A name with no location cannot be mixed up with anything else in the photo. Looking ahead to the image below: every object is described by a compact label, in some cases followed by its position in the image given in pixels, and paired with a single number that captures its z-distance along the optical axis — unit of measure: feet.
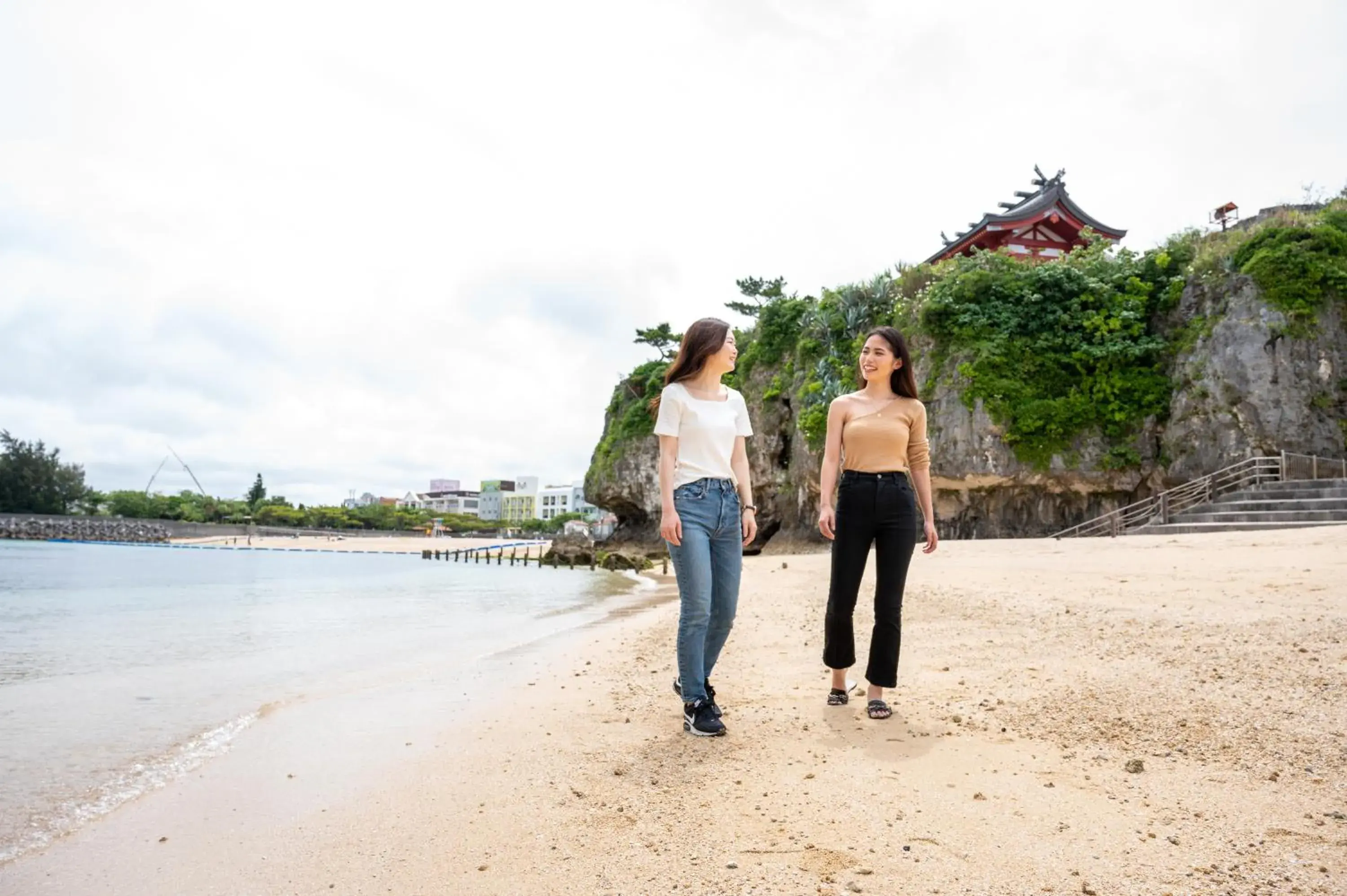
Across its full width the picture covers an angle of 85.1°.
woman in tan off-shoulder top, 11.66
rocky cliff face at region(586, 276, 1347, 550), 51.52
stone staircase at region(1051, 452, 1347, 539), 39.32
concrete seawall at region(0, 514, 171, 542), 260.83
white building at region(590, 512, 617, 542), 267.80
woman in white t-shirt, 11.07
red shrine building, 84.43
